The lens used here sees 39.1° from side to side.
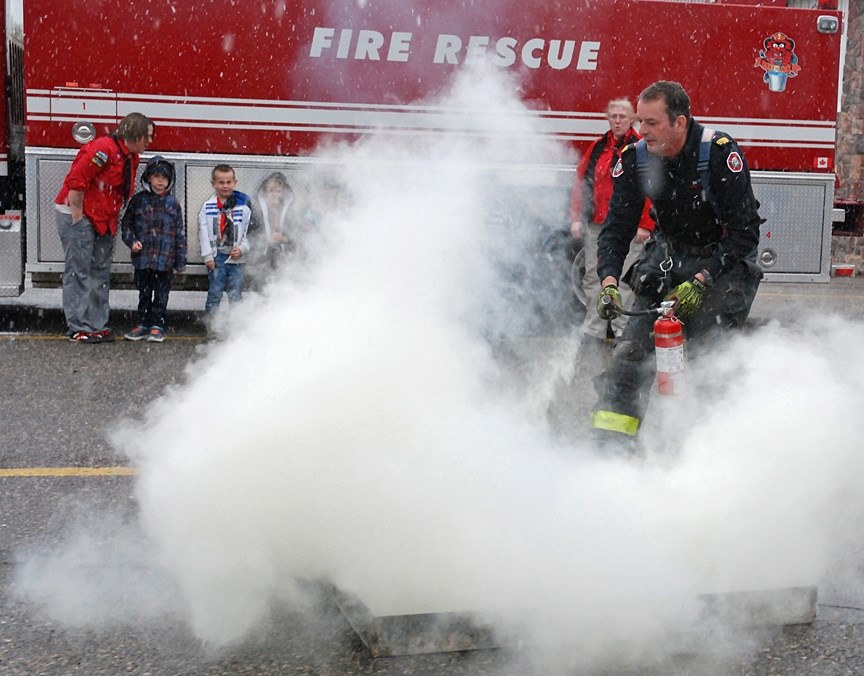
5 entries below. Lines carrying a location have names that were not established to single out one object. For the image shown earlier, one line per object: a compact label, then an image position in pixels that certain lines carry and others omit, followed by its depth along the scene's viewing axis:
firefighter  4.22
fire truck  8.93
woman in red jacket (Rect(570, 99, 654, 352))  7.57
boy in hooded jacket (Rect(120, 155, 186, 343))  8.82
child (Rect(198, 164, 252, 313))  8.84
